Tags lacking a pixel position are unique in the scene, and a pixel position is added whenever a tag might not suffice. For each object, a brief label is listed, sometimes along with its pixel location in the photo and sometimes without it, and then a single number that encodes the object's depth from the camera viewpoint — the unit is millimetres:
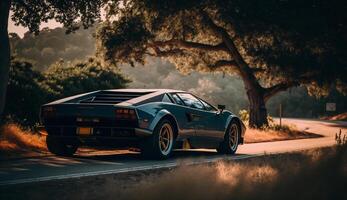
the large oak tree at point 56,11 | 15539
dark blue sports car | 9914
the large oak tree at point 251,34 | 22438
